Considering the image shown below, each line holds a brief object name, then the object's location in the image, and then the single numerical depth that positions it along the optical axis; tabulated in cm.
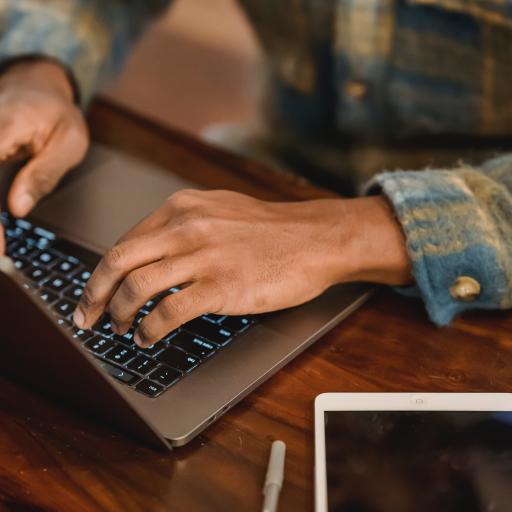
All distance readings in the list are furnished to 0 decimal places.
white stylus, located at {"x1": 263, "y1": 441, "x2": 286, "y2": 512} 86
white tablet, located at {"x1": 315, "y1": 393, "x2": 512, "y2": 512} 84
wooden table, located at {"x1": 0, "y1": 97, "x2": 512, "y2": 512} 88
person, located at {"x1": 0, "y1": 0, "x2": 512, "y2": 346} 98
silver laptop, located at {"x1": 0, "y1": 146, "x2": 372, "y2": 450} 86
